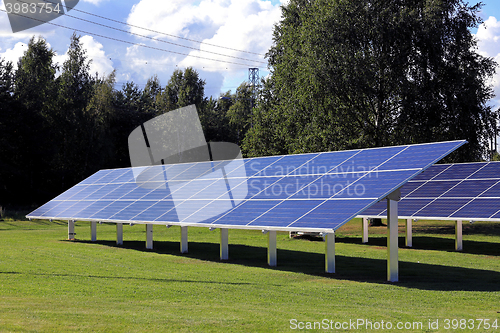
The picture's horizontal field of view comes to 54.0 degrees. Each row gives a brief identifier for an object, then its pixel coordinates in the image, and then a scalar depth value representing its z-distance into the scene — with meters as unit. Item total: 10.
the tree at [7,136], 59.66
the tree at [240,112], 87.81
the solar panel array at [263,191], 17.20
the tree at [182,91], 85.38
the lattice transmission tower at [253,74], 88.39
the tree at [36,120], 62.78
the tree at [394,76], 37.09
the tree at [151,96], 88.00
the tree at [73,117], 68.00
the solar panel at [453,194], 24.17
